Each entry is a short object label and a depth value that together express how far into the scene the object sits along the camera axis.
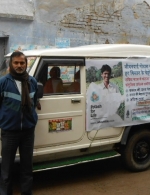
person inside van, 4.57
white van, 4.50
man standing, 3.75
